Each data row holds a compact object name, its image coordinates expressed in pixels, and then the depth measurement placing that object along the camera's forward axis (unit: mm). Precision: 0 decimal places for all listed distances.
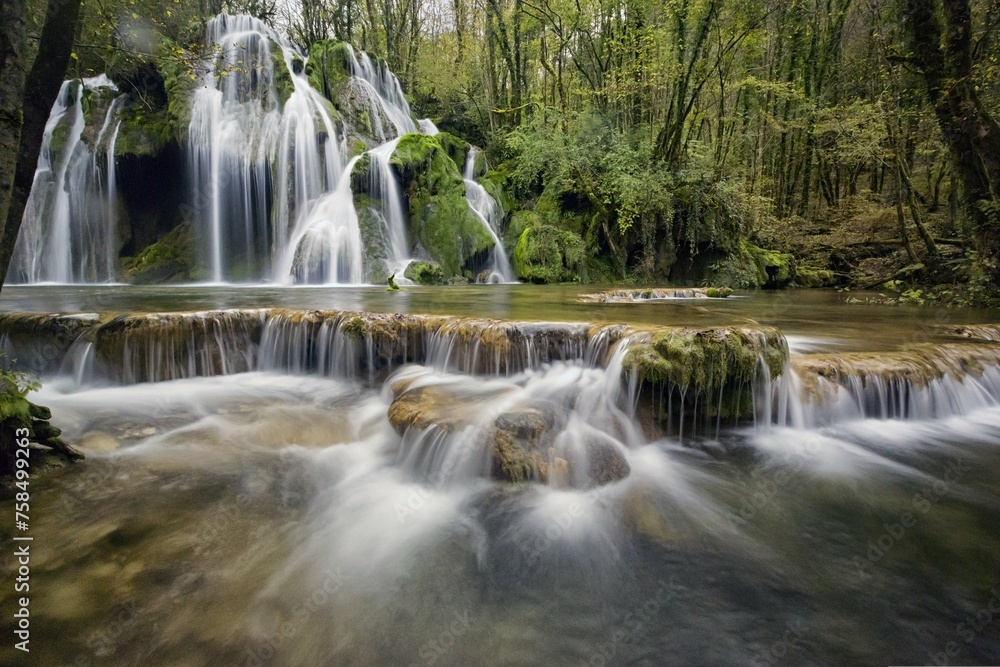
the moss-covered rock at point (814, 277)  15117
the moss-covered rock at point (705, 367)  4020
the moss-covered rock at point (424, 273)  13961
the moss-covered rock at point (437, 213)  15156
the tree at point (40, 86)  2934
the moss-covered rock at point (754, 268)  14617
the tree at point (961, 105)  6781
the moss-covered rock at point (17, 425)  2814
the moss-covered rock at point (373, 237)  14188
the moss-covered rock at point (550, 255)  14953
